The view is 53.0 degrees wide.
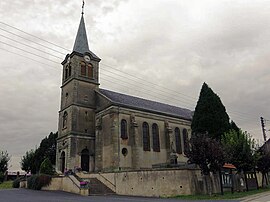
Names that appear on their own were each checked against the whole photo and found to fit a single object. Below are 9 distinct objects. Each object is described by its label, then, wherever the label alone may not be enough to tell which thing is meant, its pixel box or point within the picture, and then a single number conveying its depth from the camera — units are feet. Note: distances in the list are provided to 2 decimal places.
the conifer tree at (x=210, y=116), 102.58
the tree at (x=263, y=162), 94.15
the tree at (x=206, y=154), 71.61
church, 119.44
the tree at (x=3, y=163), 165.68
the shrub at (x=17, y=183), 117.62
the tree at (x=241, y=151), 85.46
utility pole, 155.88
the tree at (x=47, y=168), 108.68
